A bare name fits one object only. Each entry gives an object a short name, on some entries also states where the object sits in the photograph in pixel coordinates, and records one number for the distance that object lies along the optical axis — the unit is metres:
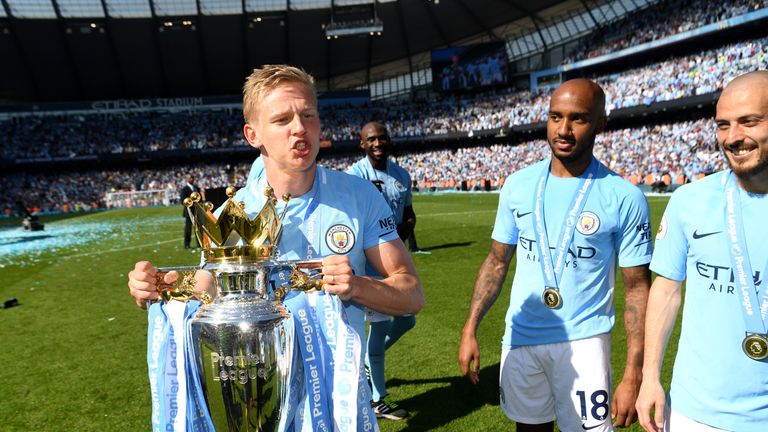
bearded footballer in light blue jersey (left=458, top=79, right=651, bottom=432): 2.67
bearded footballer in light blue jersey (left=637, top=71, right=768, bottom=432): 1.99
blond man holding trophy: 1.66
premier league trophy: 1.50
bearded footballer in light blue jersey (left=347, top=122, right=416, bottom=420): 4.34
